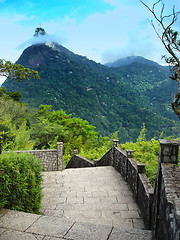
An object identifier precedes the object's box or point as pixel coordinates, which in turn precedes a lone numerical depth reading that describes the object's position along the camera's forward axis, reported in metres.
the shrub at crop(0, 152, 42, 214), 3.39
